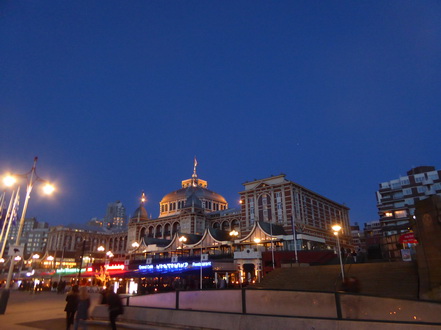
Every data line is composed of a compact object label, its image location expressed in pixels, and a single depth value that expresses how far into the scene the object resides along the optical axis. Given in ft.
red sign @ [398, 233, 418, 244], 130.72
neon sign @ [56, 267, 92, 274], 208.16
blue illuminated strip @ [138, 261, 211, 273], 126.21
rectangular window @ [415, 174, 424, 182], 251.60
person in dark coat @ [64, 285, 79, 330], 43.94
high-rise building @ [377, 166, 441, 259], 244.79
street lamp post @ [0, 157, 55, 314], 60.34
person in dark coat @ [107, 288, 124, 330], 38.60
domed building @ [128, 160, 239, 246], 285.43
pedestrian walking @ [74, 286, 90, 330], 39.59
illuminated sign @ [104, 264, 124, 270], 166.75
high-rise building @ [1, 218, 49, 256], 641.16
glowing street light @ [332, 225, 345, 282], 94.72
